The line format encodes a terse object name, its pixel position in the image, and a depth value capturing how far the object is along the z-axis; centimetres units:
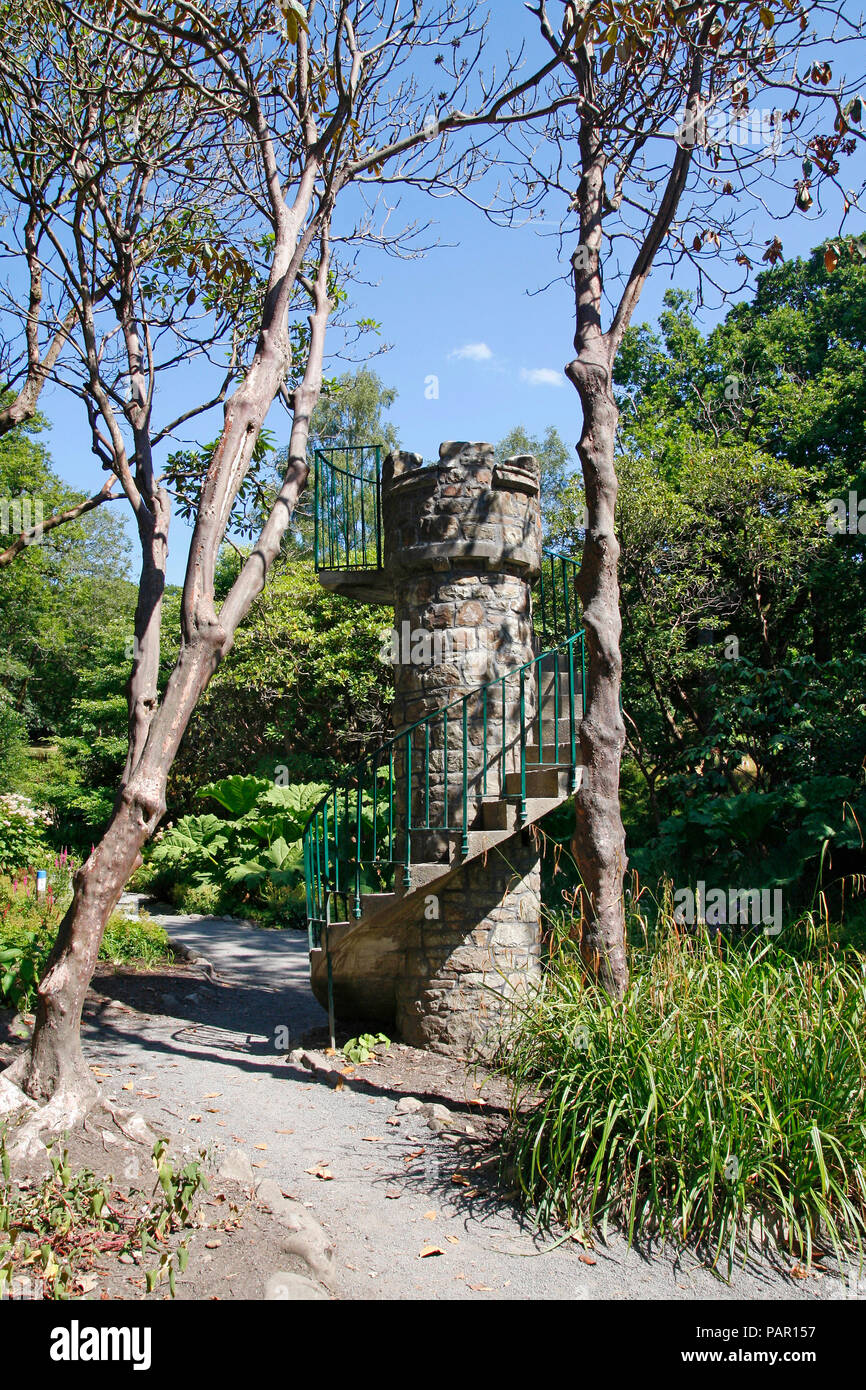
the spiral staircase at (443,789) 721
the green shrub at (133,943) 1008
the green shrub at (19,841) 1200
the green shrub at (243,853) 1451
